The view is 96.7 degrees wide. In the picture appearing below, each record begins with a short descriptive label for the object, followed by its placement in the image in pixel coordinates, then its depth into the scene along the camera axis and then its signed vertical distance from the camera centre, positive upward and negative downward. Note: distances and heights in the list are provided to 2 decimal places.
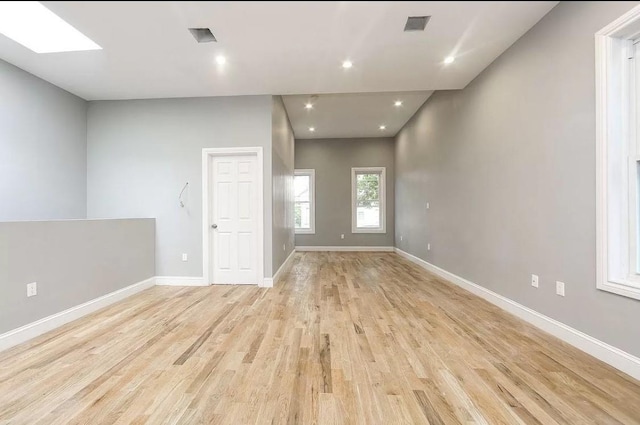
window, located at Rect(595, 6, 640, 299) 1.80 +0.34
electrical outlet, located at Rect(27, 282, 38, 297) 2.40 -0.64
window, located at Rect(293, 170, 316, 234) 8.02 +0.31
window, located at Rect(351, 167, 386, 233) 7.98 +0.39
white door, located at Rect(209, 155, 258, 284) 4.20 -0.08
